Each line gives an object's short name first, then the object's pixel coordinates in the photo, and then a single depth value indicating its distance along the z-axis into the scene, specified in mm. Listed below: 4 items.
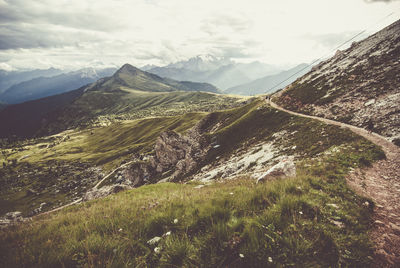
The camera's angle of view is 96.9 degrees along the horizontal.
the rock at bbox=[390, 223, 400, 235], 5471
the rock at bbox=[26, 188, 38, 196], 107138
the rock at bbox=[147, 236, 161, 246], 3941
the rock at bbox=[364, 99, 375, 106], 31906
